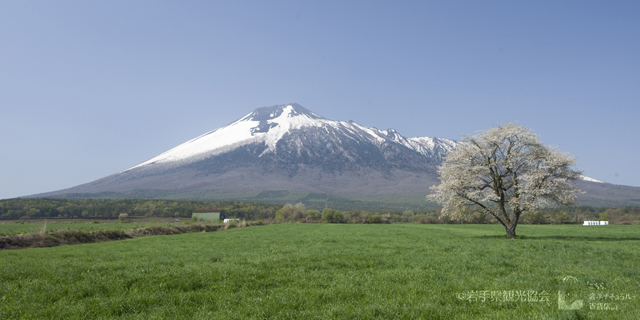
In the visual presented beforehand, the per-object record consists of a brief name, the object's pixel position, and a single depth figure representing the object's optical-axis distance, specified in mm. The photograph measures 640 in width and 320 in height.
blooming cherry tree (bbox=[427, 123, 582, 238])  32225
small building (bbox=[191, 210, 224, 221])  118125
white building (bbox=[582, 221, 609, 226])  84125
